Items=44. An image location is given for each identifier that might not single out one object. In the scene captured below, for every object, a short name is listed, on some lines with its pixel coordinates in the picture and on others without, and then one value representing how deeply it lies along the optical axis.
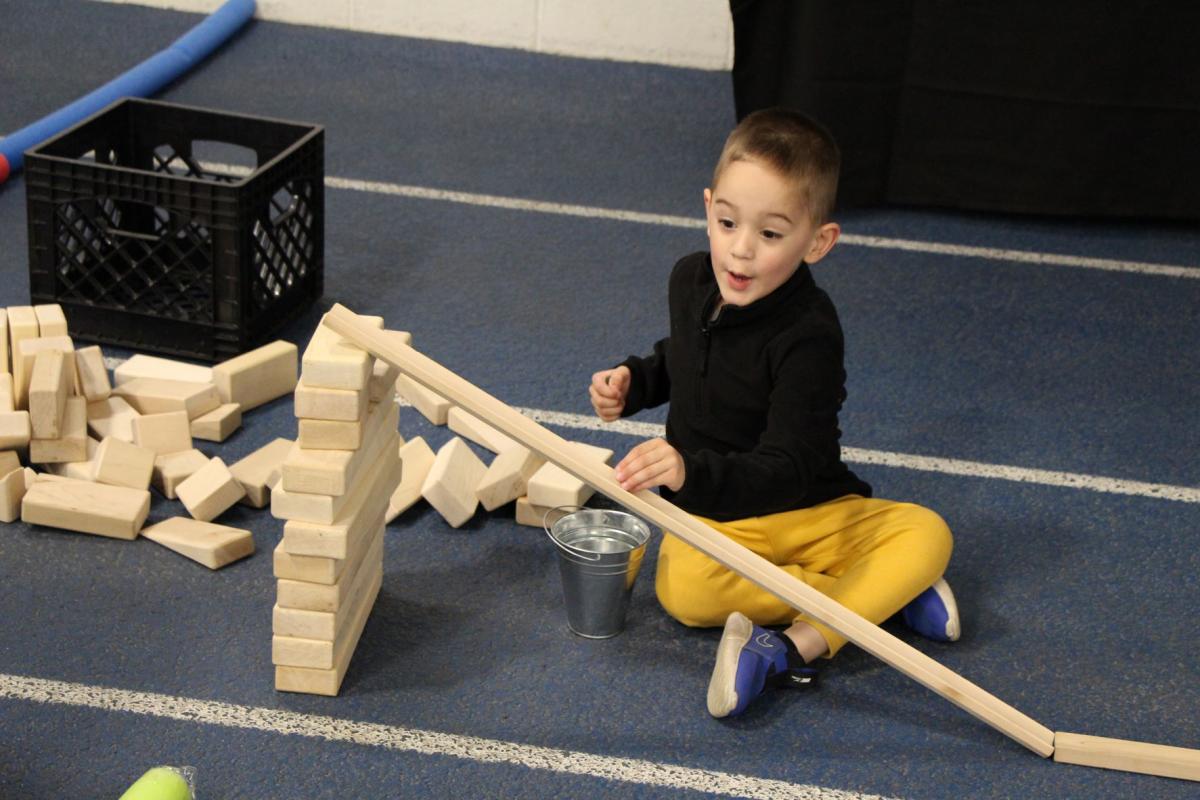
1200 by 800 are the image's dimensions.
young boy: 2.62
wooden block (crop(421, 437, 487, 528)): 3.12
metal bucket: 2.73
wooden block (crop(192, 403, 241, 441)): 3.41
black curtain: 4.93
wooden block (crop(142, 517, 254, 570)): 2.94
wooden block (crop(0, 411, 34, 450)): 3.11
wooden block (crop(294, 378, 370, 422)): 2.42
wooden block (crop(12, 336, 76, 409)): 3.23
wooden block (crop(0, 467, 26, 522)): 3.02
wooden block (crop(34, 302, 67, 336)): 3.33
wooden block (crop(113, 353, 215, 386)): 3.52
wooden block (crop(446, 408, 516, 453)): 3.46
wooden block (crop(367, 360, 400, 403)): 2.56
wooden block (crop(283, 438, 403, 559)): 2.46
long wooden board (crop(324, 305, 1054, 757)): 2.45
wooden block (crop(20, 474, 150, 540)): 2.99
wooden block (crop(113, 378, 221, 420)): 3.43
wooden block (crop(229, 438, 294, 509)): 3.15
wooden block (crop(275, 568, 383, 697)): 2.58
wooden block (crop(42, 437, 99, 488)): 3.13
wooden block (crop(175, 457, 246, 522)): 3.07
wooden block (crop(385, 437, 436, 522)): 3.18
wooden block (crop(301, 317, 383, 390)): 2.41
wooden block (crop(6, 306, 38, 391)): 3.25
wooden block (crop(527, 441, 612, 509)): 3.12
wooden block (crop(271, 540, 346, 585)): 2.48
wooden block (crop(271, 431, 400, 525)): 2.44
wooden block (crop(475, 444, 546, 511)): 3.16
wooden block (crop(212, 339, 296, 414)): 3.52
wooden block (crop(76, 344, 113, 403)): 3.35
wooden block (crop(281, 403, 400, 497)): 2.42
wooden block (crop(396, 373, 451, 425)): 3.59
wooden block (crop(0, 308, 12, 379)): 3.28
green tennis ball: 2.10
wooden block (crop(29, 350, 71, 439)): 3.12
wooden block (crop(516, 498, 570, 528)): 3.15
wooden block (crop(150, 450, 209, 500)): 3.17
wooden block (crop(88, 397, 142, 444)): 3.31
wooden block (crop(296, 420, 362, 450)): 2.45
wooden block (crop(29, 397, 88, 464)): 3.16
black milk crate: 3.70
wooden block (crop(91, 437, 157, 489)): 3.11
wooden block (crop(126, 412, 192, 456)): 3.28
